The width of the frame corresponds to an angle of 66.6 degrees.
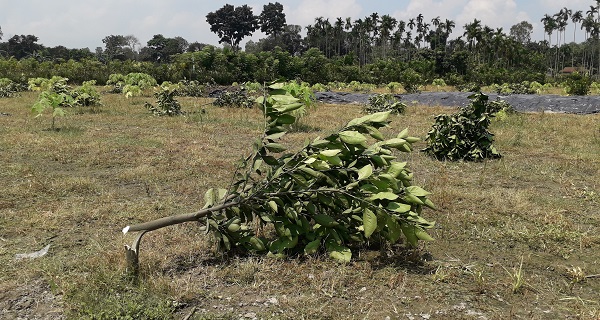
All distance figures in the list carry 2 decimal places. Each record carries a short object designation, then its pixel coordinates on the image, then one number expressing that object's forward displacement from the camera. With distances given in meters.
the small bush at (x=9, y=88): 16.81
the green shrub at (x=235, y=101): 14.15
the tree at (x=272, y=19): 79.56
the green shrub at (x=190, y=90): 19.59
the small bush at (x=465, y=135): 6.64
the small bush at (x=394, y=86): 24.08
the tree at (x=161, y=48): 81.69
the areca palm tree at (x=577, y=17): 74.94
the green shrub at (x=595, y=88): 21.95
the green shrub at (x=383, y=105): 12.89
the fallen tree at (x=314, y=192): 2.80
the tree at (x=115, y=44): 87.70
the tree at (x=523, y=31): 92.56
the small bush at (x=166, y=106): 11.68
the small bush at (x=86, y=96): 12.71
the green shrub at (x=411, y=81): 22.22
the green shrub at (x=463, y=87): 24.51
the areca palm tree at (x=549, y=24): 76.75
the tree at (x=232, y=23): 72.94
